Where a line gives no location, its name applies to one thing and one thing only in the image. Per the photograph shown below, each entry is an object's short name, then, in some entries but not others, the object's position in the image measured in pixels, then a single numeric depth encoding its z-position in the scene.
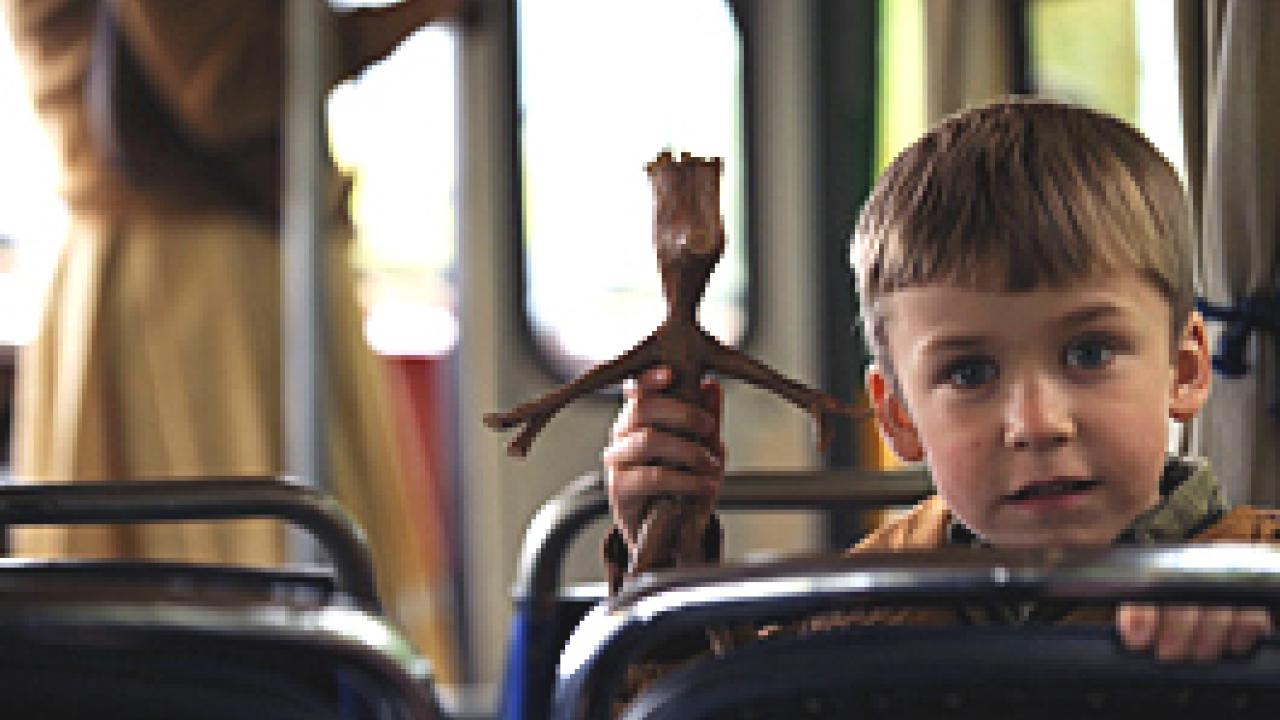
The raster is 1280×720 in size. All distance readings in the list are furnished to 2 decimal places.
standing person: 3.16
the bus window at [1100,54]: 3.22
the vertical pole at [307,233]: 3.18
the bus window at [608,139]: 4.42
